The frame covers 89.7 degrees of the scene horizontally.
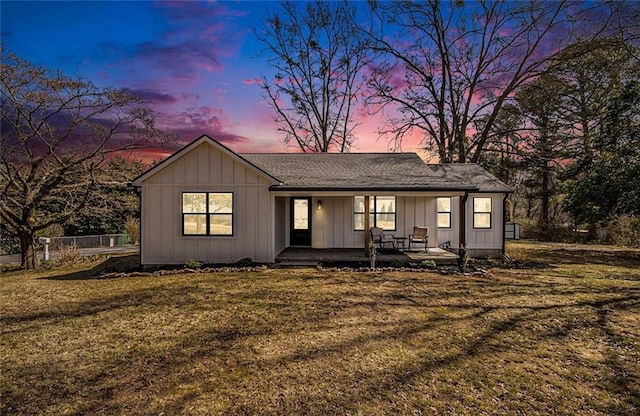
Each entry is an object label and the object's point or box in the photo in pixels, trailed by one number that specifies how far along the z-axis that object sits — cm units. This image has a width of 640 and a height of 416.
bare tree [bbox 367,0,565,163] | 2081
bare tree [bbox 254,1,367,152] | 2448
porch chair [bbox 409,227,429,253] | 1215
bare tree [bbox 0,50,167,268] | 1123
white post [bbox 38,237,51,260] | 1445
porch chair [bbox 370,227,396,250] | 1233
